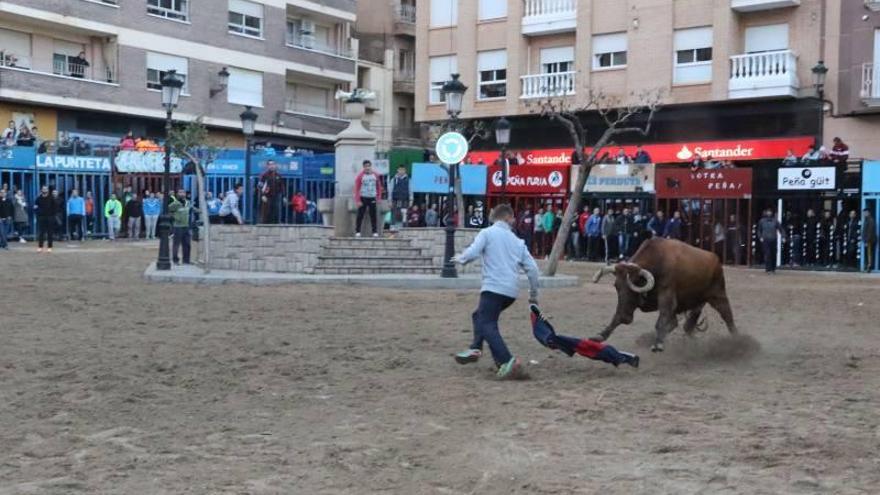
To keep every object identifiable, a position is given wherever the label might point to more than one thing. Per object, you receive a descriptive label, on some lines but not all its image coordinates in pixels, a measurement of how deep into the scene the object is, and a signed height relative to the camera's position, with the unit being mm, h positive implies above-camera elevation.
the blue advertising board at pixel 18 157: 30625 +1280
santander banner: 32438 +1829
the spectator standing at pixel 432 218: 31984 -432
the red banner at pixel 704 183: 27831 +629
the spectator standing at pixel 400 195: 27844 +231
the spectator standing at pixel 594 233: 30141 -797
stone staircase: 20500 -1065
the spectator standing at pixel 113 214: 32625 -402
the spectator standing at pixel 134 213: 33375 -375
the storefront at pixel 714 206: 27969 +11
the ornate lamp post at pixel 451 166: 19562 +1220
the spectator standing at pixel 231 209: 23969 -157
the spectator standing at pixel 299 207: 33000 -135
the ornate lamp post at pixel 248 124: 24766 +1857
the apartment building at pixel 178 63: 36875 +5540
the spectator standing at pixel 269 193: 26434 +245
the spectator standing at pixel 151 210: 34062 -278
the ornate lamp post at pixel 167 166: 20219 +694
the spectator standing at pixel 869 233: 25219 -613
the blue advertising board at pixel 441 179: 32500 +781
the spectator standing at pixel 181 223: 21719 -451
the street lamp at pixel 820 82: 30453 +3724
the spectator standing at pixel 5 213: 27562 -350
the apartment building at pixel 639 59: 32603 +5085
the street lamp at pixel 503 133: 23714 +1658
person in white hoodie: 9469 -672
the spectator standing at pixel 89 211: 32719 -317
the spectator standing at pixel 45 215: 26094 -366
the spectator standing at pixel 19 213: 29922 -363
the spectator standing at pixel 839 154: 26438 +1380
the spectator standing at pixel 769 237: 26125 -755
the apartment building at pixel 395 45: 53281 +8115
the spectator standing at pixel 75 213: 31781 -373
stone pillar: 23016 +963
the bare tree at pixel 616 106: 34000 +3385
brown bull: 10586 -770
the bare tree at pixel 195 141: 30641 +1901
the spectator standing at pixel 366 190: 21891 +278
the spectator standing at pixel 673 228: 28156 -593
